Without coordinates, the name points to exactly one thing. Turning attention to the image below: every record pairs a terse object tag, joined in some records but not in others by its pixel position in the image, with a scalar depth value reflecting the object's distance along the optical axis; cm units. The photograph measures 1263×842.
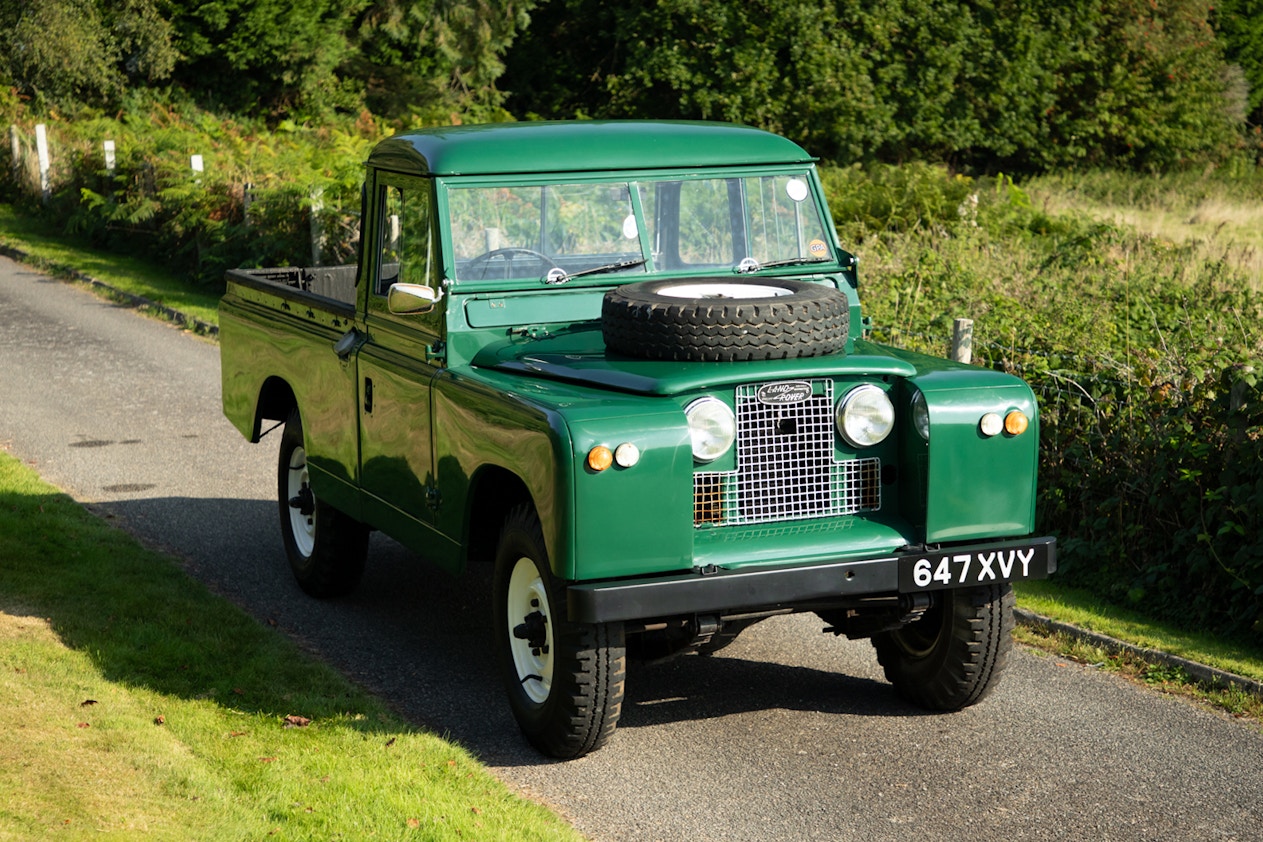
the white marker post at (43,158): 2536
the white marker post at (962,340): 884
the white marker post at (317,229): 1702
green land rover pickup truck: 511
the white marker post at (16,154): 2673
